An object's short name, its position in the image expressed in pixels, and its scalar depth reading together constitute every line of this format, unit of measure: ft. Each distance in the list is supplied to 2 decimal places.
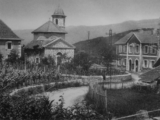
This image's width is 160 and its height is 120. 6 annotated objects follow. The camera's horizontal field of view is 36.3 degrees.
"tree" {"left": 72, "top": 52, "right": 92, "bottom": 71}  90.68
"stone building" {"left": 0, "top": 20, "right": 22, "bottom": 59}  102.63
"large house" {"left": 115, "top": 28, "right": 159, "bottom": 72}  114.52
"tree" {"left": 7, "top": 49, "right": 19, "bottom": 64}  97.33
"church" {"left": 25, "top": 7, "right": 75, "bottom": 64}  113.60
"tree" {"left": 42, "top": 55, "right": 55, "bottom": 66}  102.73
